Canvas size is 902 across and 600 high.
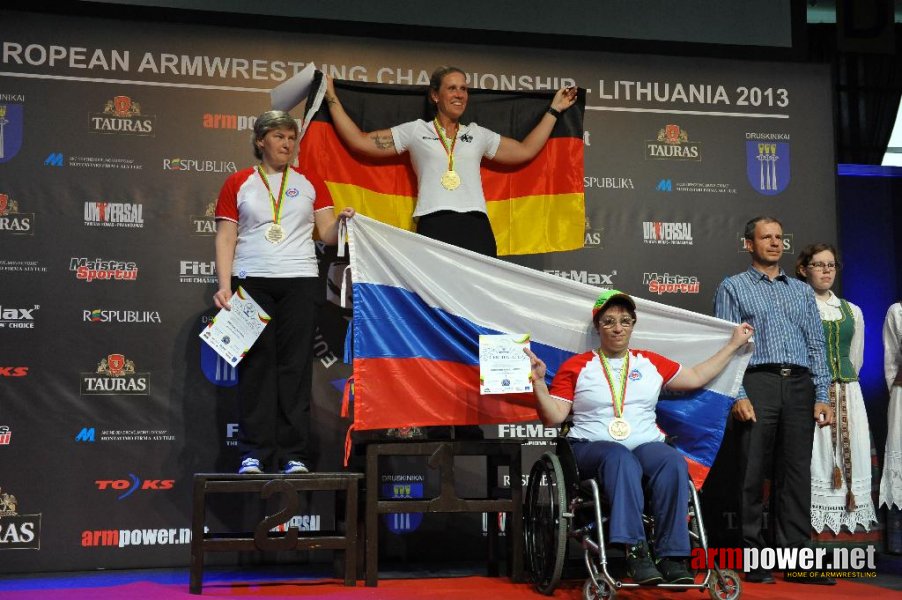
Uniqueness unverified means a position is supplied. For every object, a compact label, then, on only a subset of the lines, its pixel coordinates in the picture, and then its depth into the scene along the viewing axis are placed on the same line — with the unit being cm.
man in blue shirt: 427
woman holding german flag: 452
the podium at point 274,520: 391
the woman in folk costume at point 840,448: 512
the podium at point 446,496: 409
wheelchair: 346
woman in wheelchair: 350
